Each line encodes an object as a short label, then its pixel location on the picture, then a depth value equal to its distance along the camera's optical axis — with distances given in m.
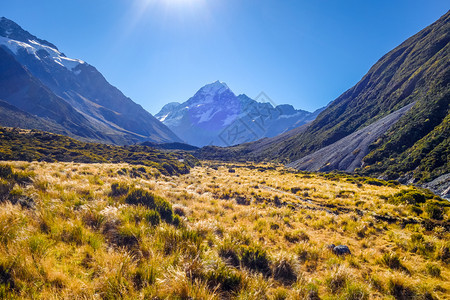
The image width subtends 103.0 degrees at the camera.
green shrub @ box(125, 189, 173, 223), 7.17
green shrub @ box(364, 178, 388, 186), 24.66
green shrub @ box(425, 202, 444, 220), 9.26
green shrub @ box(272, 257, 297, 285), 4.47
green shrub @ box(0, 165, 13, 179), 7.33
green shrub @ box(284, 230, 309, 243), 7.07
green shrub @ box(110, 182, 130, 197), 8.71
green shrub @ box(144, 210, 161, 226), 5.97
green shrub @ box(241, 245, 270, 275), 4.69
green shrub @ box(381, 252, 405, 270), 5.28
